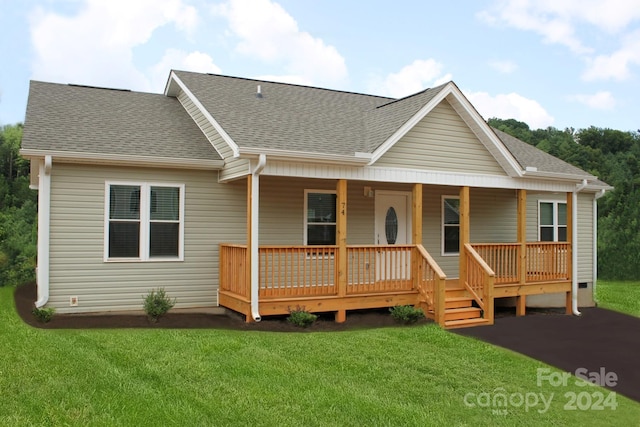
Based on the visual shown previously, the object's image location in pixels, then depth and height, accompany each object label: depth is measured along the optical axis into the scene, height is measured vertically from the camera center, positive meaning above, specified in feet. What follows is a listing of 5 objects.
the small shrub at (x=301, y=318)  33.42 -5.62
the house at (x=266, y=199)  34.53 +1.63
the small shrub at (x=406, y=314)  35.47 -5.63
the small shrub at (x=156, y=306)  33.37 -4.99
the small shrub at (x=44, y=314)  32.19 -5.32
